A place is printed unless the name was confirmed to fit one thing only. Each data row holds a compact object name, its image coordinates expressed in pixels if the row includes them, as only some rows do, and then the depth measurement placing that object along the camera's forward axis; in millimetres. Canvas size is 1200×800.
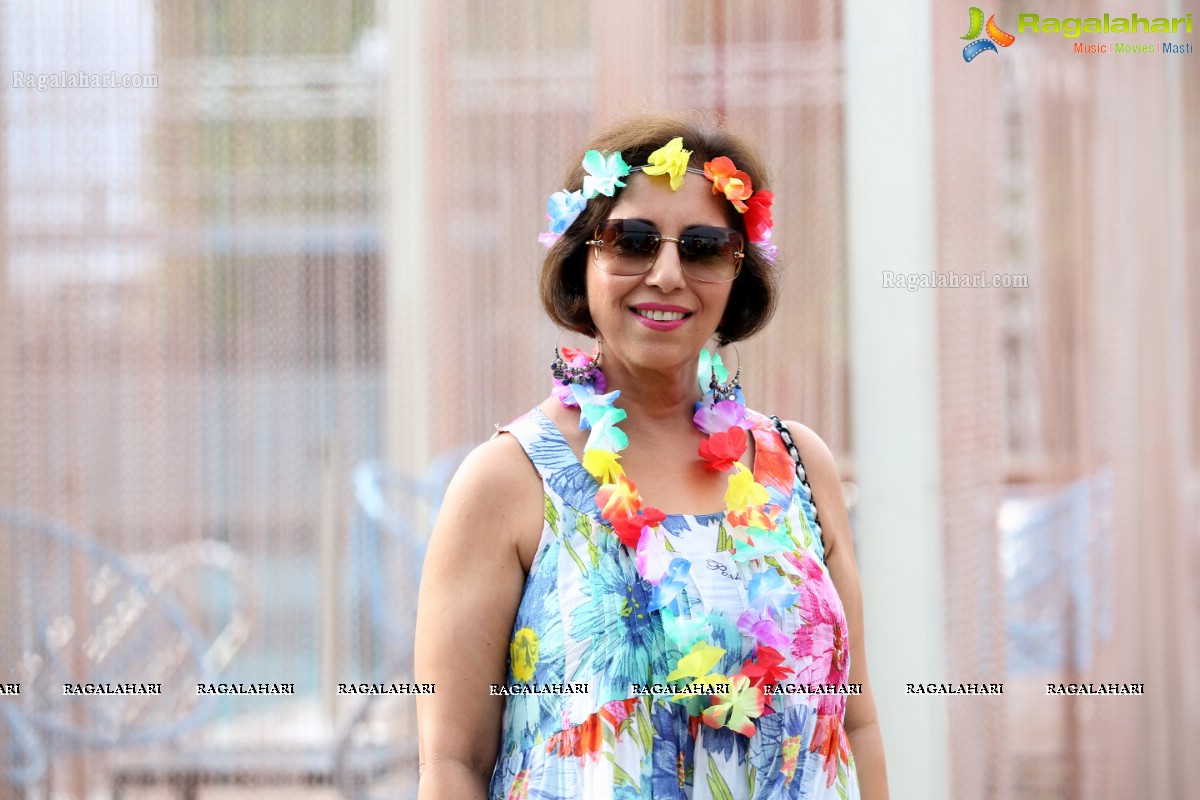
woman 3025
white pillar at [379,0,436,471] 6234
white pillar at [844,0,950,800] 5605
